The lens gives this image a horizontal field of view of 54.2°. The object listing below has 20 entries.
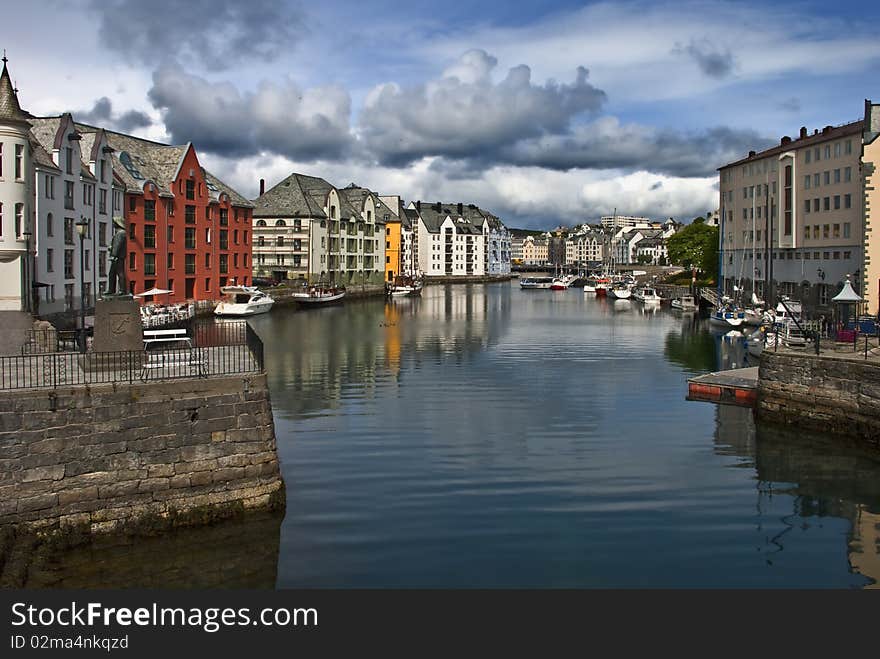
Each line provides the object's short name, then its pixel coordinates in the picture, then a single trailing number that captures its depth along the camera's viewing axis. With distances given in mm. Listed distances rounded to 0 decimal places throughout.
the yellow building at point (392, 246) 161112
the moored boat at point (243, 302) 82562
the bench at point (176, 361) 20422
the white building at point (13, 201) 43438
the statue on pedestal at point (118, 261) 26922
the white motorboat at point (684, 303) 103875
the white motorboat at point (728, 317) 75988
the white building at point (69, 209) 53875
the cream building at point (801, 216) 75500
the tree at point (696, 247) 131500
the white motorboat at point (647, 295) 120312
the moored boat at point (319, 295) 103000
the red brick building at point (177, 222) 77938
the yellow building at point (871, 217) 59344
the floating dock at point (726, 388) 35844
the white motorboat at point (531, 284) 187125
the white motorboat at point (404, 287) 135375
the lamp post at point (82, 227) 33219
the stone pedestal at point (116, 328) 22125
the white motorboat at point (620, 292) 136750
